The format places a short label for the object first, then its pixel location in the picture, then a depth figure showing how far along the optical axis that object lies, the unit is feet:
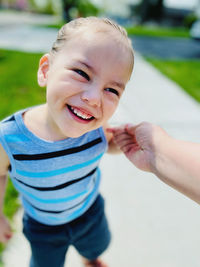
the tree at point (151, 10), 89.30
